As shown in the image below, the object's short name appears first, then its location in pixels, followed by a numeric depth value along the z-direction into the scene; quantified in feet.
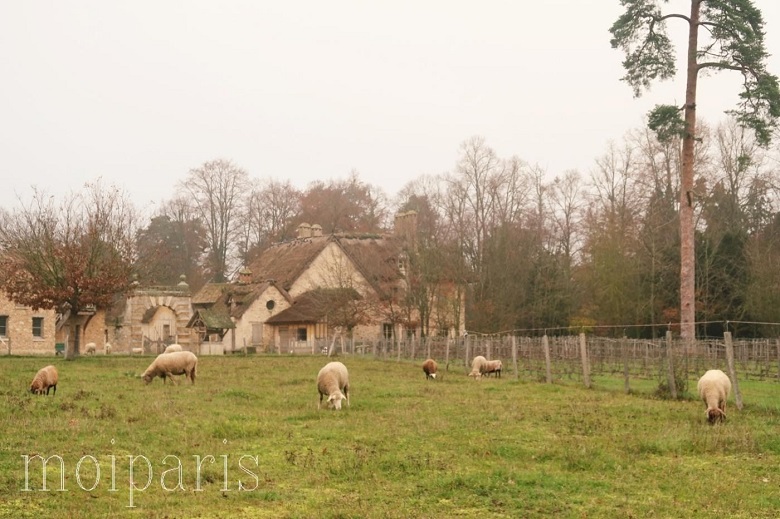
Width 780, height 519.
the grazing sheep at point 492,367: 92.94
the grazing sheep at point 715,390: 50.57
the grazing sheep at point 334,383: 57.67
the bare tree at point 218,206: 242.37
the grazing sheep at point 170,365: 77.66
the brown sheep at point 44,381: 65.36
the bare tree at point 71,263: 123.54
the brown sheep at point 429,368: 91.71
